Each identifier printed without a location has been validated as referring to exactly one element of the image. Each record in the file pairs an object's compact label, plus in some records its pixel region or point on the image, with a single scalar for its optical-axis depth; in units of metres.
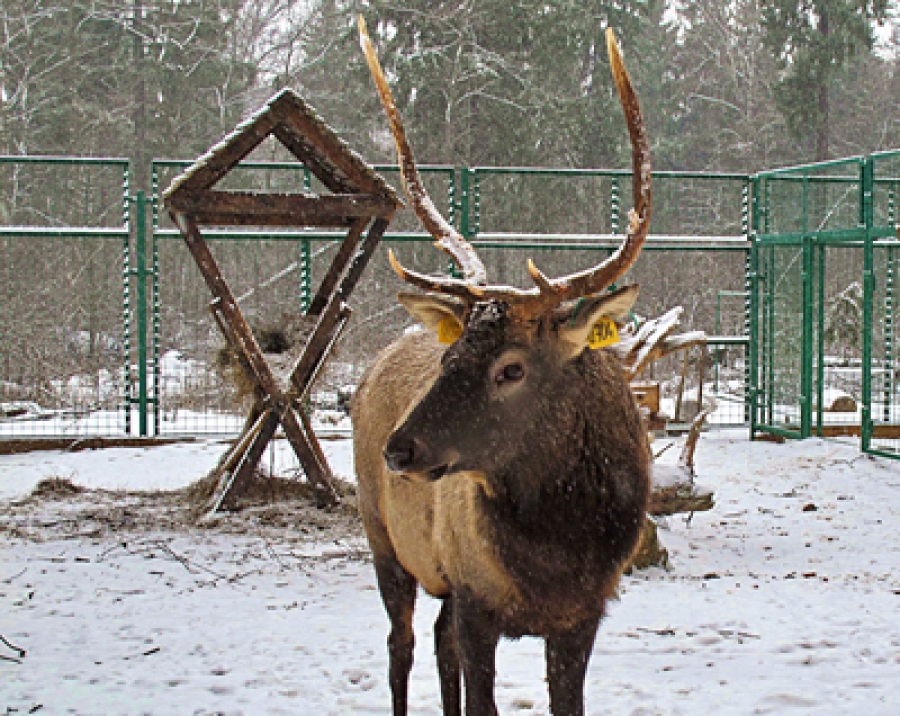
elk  2.98
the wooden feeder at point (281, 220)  7.62
